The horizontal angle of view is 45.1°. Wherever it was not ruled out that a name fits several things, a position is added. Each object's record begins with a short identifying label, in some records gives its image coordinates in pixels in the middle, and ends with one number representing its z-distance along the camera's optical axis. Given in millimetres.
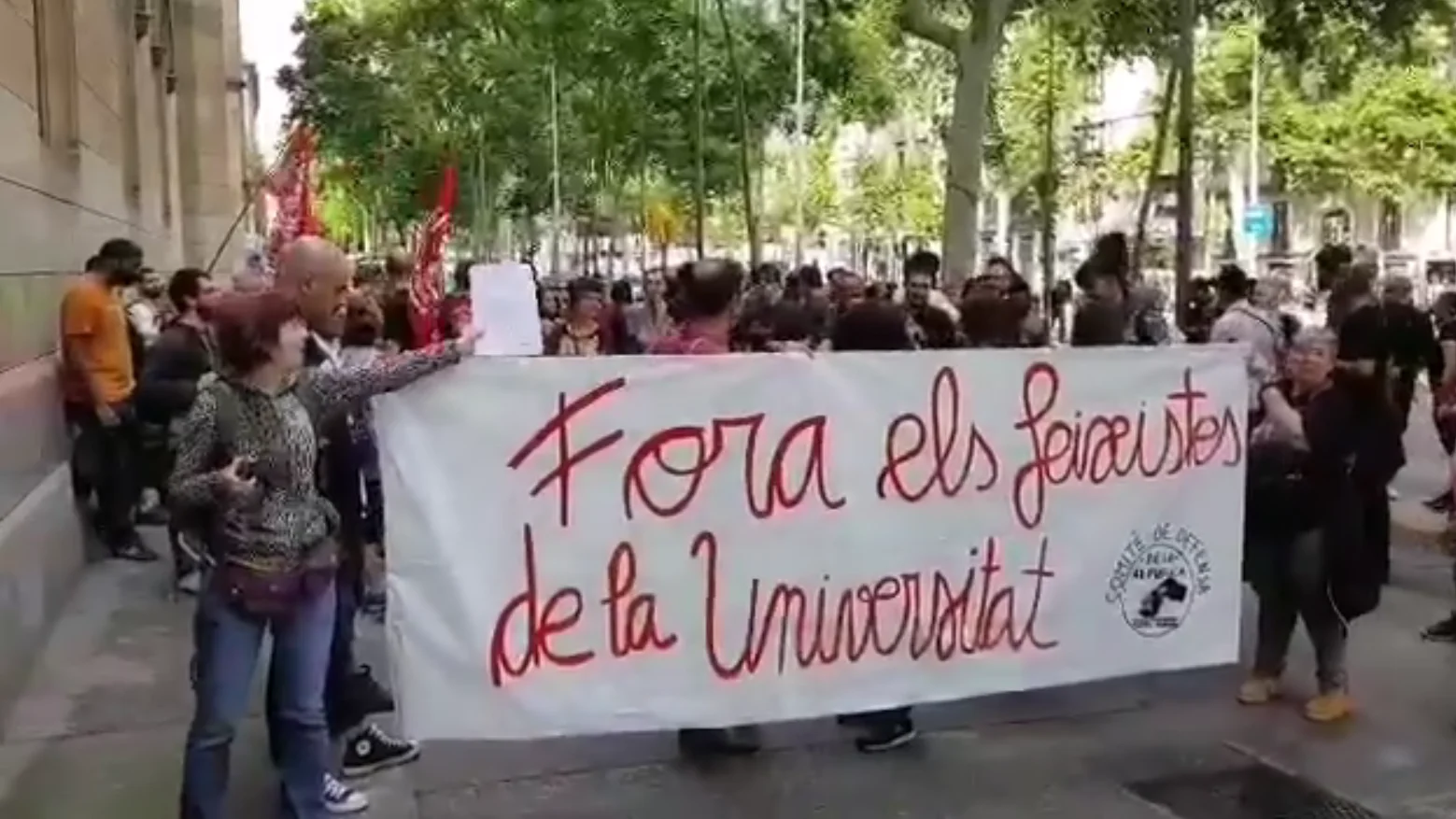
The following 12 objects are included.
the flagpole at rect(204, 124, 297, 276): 7980
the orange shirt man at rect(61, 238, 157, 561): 9430
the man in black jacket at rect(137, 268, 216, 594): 9336
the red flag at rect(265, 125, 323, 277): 7703
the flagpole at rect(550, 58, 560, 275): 35972
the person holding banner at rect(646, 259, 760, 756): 5734
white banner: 4883
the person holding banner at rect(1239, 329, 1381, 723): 6285
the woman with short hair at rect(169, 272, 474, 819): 4445
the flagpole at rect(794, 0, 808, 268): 23472
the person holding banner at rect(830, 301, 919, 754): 6012
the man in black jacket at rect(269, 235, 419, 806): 4992
